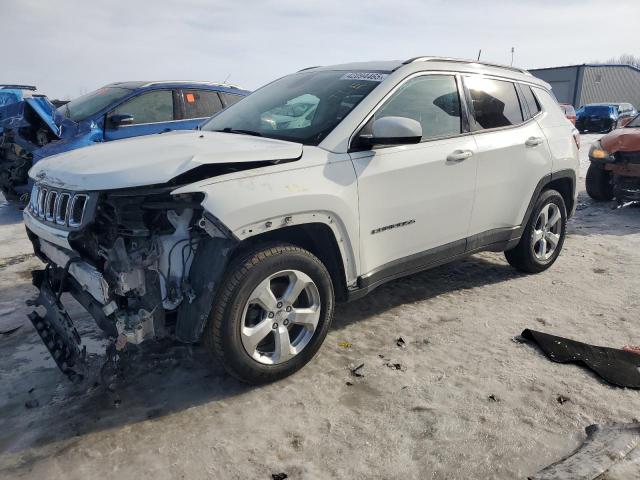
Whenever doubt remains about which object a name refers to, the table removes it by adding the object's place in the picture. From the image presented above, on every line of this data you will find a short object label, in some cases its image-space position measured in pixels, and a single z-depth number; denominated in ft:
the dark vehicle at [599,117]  74.49
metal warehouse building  119.24
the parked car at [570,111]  66.05
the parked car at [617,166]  24.32
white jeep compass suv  8.64
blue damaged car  22.07
